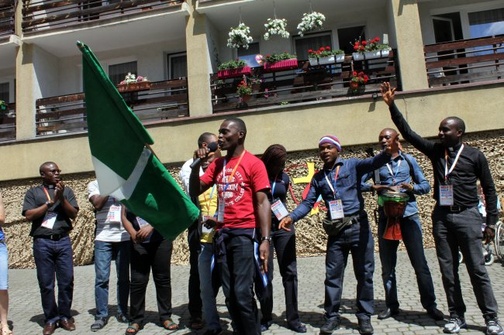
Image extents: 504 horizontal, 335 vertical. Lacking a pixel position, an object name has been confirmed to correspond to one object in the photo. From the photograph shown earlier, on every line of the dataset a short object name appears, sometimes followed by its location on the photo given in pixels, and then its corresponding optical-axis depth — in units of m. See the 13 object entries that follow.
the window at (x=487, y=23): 11.19
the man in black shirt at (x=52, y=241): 5.20
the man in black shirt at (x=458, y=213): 4.18
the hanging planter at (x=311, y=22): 10.79
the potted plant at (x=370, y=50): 10.02
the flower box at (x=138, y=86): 11.29
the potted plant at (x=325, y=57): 10.16
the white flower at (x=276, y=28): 10.97
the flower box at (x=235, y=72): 10.60
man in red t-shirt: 3.70
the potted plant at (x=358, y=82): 9.80
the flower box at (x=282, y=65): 10.43
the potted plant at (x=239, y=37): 10.92
